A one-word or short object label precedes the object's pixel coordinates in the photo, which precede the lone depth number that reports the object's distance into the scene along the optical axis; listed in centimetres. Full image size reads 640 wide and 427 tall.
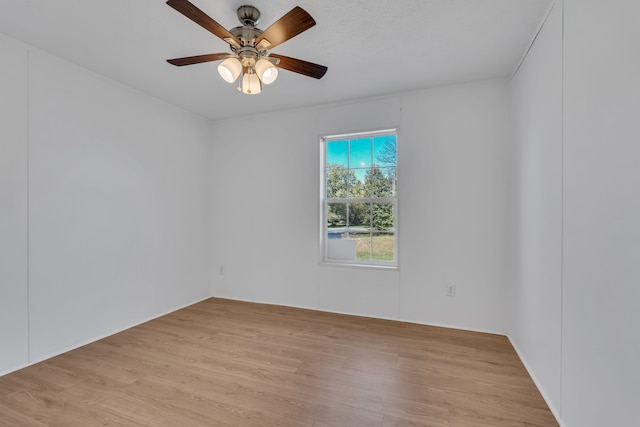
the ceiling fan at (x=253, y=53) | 162
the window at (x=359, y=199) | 340
